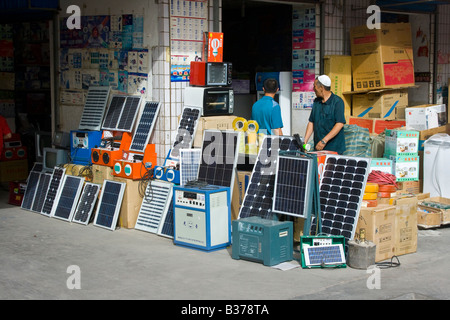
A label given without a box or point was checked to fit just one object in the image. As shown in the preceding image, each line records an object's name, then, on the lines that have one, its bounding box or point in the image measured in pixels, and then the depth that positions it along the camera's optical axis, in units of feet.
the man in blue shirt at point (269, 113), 29.14
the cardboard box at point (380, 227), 23.04
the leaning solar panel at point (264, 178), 24.80
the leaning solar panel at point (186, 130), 28.86
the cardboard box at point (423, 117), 36.29
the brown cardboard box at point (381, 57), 36.47
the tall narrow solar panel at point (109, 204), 28.73
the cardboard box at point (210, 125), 28.78
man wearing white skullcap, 27.78
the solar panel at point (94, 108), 31.99
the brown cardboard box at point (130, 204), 28.63
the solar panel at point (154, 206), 27.78
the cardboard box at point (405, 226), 24.22
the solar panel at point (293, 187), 22.99
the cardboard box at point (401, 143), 31.76
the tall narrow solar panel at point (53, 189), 31.63
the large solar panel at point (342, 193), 22.97
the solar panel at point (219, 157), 26.25
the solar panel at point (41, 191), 32.40
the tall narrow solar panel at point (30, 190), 33.04
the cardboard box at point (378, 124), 36.04
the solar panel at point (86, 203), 29.91
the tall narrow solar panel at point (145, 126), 29.50
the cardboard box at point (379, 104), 37.29
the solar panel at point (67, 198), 30.60
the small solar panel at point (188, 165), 27.37
